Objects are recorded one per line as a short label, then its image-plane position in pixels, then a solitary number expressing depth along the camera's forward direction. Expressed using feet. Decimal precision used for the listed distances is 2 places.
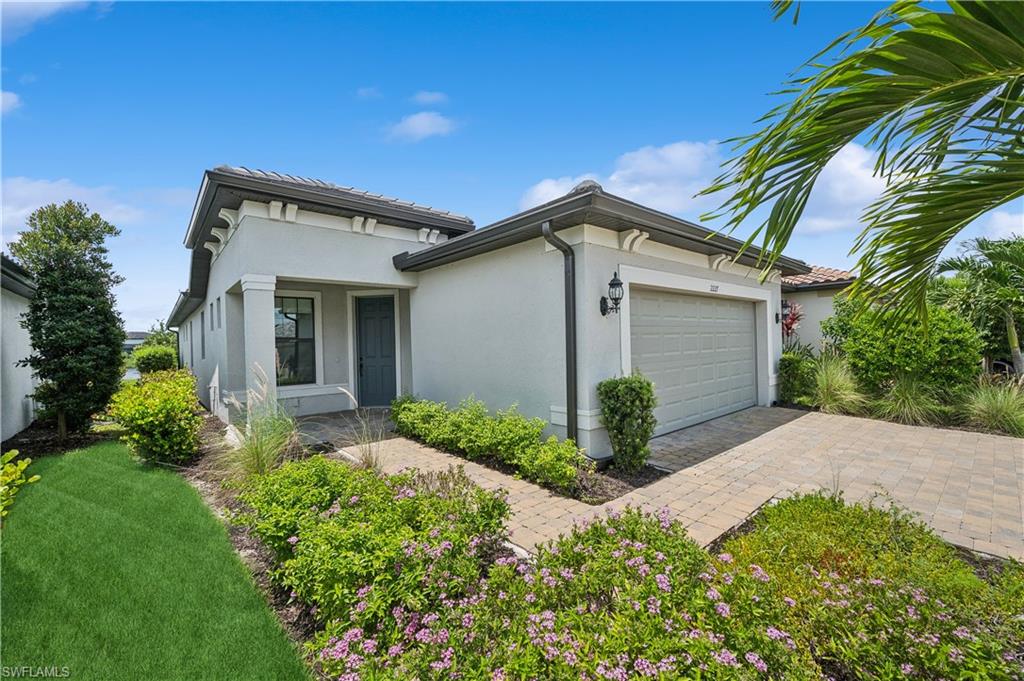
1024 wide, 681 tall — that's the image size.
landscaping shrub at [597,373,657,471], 16.81
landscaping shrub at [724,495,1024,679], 5.53
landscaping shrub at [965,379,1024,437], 22.52
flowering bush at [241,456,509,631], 7.68
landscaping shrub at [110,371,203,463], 18.48
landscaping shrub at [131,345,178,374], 61.77
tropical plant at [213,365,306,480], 15.94
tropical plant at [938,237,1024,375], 24.98
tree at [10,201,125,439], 24.20
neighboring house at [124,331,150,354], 130.71
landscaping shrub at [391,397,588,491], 15.62
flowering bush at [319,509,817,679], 5.53
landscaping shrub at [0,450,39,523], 8.68
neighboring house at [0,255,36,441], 24.73
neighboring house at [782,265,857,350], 37.88
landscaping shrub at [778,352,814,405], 31.07
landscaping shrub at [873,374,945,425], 25.05
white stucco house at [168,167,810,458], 18.21
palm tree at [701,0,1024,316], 4.76
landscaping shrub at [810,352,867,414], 27.68
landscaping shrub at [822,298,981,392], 24.89
